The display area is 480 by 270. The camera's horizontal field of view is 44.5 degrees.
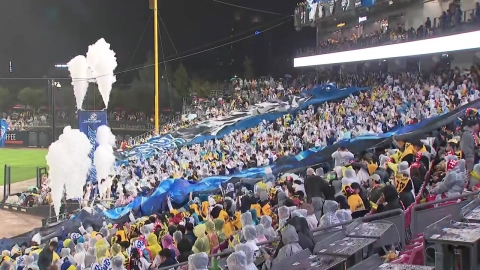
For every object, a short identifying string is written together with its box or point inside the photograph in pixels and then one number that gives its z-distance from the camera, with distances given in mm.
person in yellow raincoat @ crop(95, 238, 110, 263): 7958
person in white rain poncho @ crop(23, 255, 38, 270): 8367
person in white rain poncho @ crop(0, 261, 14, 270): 8352
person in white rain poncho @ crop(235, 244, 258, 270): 4616
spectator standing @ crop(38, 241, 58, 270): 8523
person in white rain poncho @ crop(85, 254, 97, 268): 7841
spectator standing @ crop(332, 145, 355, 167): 10578
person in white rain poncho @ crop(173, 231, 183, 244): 7327
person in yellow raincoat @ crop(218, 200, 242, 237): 7518
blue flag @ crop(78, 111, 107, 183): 19094
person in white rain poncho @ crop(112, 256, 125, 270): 6918
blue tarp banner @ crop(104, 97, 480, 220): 11500
